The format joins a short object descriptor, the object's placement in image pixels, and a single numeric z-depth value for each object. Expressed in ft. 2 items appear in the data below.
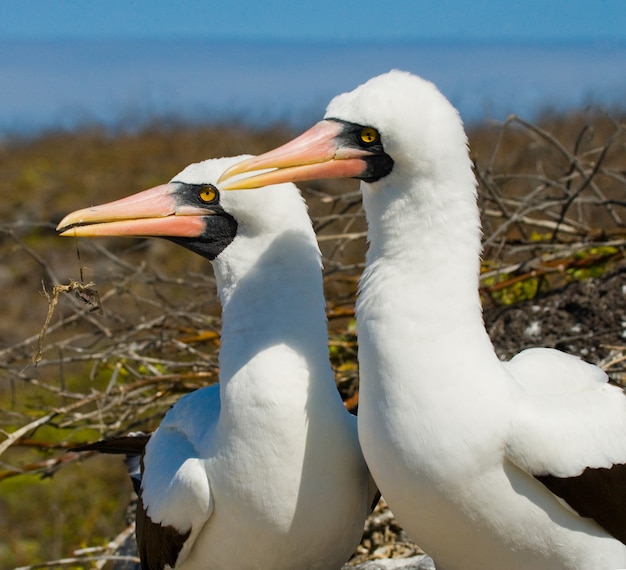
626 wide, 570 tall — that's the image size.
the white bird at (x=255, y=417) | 20.04
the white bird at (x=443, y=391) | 18.29
